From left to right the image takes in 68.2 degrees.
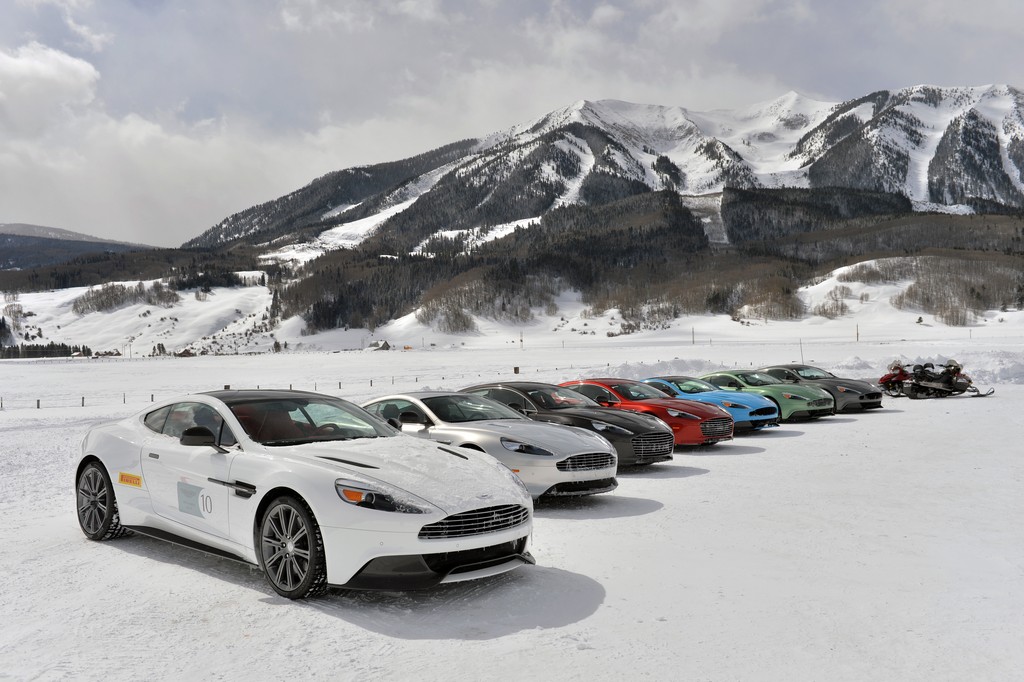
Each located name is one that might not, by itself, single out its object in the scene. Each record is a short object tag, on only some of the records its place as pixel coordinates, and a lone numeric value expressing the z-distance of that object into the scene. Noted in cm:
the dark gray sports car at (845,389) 1947
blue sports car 1525
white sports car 500
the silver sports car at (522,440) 824
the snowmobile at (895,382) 2328
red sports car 1289
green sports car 1759
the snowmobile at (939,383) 2253
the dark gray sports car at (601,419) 1072
